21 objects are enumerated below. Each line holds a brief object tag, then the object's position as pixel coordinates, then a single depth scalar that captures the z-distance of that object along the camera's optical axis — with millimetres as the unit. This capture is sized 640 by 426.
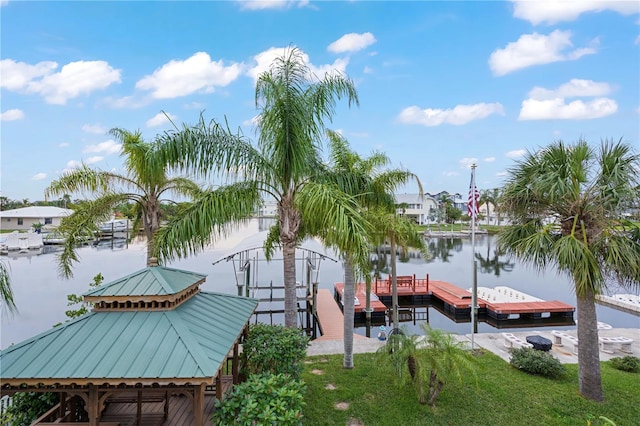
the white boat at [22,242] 33719
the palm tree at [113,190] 8891
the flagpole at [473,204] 11135
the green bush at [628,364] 9375
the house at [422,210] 73625
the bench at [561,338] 11616
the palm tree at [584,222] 6586
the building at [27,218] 47188
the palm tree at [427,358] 6691
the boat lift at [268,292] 15711
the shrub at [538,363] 8695
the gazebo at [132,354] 4242
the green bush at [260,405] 4391
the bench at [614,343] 10977
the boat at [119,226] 47397
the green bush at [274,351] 6664
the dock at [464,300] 17395
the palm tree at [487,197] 67012
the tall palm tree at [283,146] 7348
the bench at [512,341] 10761
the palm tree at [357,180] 9086
